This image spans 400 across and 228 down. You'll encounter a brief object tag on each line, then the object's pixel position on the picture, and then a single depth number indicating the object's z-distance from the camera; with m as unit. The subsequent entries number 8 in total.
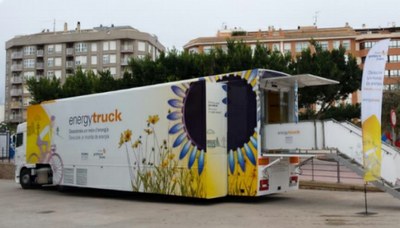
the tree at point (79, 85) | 34.34
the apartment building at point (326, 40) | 84.12
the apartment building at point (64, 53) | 97.06
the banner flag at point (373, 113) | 11.25
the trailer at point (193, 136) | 13.09
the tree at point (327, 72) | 34.12
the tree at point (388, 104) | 41.62
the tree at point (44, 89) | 35.61
